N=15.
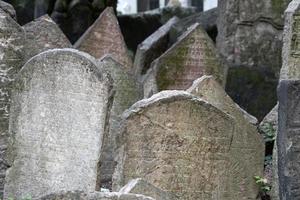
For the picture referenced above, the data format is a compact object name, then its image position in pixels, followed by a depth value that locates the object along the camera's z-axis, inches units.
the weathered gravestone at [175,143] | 278.1
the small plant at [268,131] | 353.1
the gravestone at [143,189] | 223.3
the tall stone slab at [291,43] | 325.8
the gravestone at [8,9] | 328.3
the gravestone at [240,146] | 298.8
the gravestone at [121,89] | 362.9
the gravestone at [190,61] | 410.0
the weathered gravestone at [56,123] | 285.9
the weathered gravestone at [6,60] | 308.5
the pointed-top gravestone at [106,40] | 437.1
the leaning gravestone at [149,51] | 474.6
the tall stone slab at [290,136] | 247.3
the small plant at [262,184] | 308.0
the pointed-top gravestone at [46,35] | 391.5
